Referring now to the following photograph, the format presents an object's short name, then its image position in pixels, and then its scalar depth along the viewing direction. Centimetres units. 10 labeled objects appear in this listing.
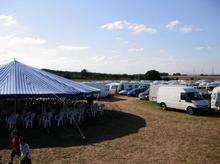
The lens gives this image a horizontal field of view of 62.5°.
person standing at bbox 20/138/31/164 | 562
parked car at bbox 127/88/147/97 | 2370
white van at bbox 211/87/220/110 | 1451
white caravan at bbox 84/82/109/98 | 2196
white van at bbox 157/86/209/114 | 1378
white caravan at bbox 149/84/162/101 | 1844
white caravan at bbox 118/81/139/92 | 2628
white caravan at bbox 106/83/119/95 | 2602
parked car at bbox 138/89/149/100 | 2033
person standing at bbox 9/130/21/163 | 598
